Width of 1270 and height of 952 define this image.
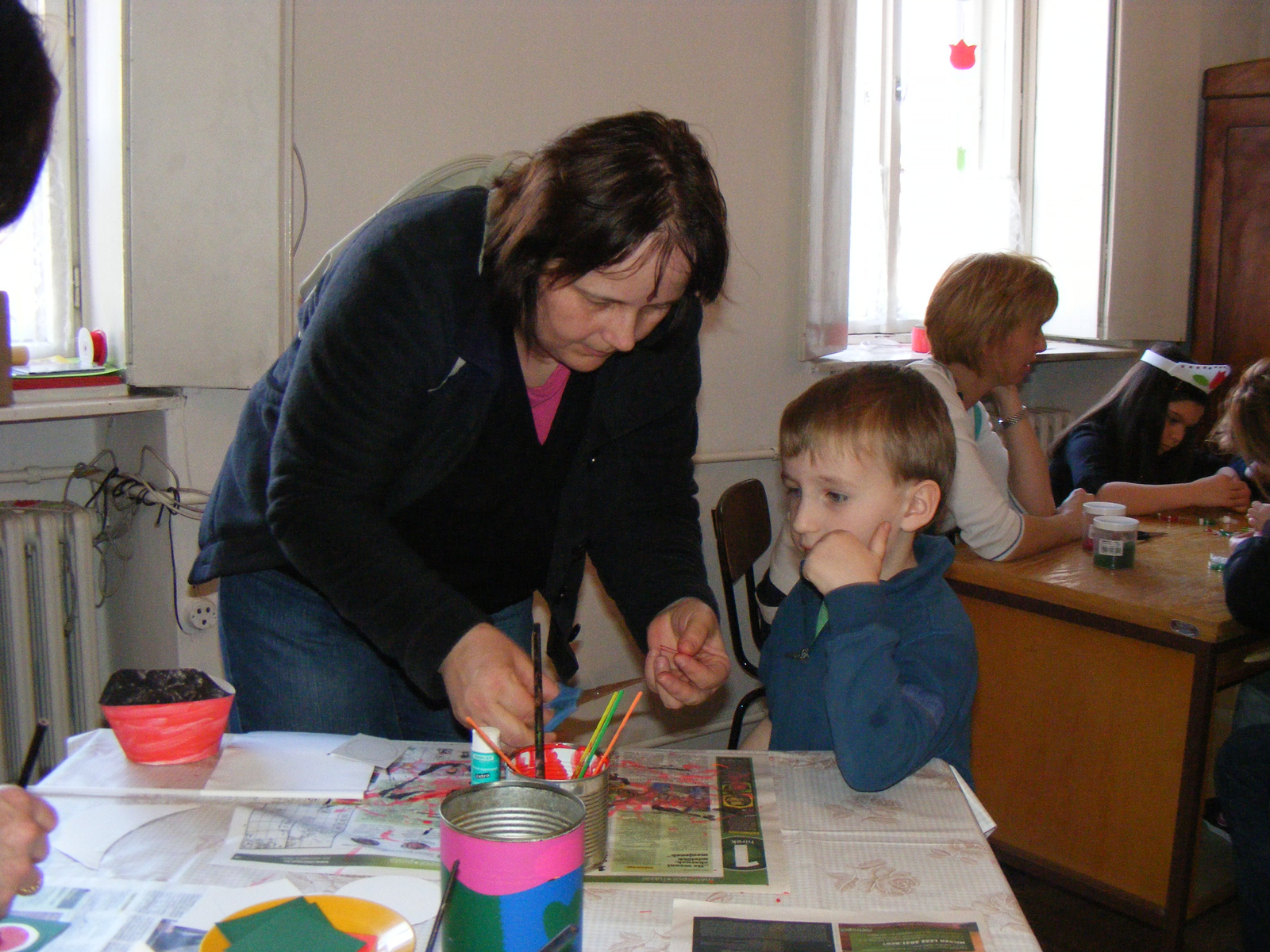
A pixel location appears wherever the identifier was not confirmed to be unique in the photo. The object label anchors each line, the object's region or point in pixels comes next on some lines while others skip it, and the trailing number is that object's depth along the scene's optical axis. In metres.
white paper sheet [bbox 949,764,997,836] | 1.04
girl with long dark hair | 2.76
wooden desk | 1.93
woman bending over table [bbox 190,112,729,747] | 1.05
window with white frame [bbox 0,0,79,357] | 2.21
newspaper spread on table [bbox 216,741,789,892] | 0.91
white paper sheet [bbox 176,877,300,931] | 0.81
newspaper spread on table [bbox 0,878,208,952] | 0.78
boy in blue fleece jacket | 1.10
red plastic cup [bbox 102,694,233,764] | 1.08
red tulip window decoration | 3.61
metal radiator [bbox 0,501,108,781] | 2.06
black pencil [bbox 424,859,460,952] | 0.67
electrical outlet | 2.06
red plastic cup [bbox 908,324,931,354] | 3.31
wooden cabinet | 3.53
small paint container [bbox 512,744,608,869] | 0.88
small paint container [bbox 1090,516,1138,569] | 2.16
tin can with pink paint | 0.67
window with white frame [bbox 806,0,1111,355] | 3.36
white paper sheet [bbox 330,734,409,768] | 1.12
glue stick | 0.98
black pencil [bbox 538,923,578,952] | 0.69
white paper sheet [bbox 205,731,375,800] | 1.04
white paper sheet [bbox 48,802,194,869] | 0.91
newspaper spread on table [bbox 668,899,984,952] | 0.80
